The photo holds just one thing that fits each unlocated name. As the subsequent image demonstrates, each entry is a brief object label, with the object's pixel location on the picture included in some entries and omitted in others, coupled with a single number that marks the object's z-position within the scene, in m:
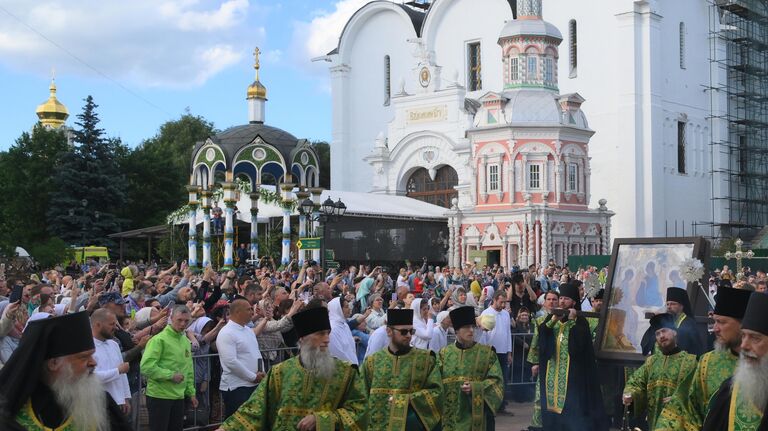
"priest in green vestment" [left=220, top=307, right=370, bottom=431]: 6.91
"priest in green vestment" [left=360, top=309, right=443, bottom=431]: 8.45
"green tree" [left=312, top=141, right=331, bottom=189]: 75.44
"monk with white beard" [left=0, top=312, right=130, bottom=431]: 5.36
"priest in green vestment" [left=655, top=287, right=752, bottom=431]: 6.57
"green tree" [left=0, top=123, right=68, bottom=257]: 52.50
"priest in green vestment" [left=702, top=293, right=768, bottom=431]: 5.77
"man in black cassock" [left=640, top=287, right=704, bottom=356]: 10.43
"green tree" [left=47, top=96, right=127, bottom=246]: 49.34
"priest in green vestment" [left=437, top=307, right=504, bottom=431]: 9.87
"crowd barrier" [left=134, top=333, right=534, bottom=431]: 12.34
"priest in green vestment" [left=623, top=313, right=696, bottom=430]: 8.76
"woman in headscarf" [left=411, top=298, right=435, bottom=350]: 13.59
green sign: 24.36
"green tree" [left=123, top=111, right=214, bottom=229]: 59.22
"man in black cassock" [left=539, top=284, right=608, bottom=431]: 11.41
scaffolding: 59.28
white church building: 45.09
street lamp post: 27.14
